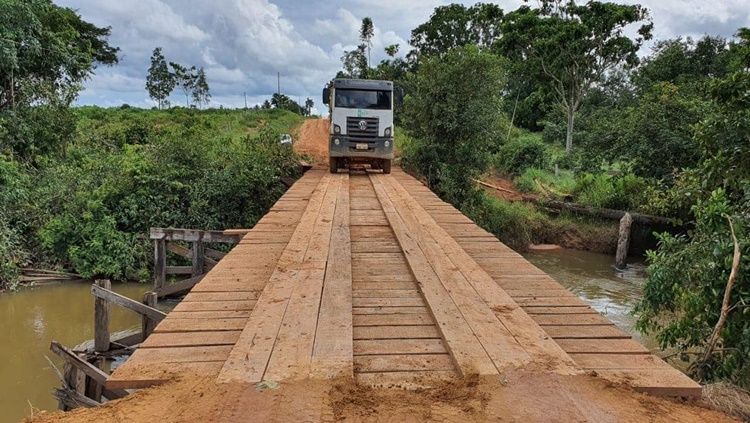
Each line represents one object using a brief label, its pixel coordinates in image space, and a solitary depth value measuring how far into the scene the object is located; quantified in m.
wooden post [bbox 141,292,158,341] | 6.27
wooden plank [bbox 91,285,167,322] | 5.64
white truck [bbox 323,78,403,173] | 12.30
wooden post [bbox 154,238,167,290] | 9.40
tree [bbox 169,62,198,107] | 54.47
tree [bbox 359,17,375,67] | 50.31
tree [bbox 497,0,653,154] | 20.03
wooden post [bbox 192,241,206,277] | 9.50
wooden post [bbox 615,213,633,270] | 14.69
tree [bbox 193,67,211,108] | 56.91
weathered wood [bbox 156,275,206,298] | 9.05
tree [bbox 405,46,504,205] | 14.39
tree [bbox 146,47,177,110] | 53.41
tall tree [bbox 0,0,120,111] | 14.34
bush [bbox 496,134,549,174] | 21.44
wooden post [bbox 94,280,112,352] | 6.32
